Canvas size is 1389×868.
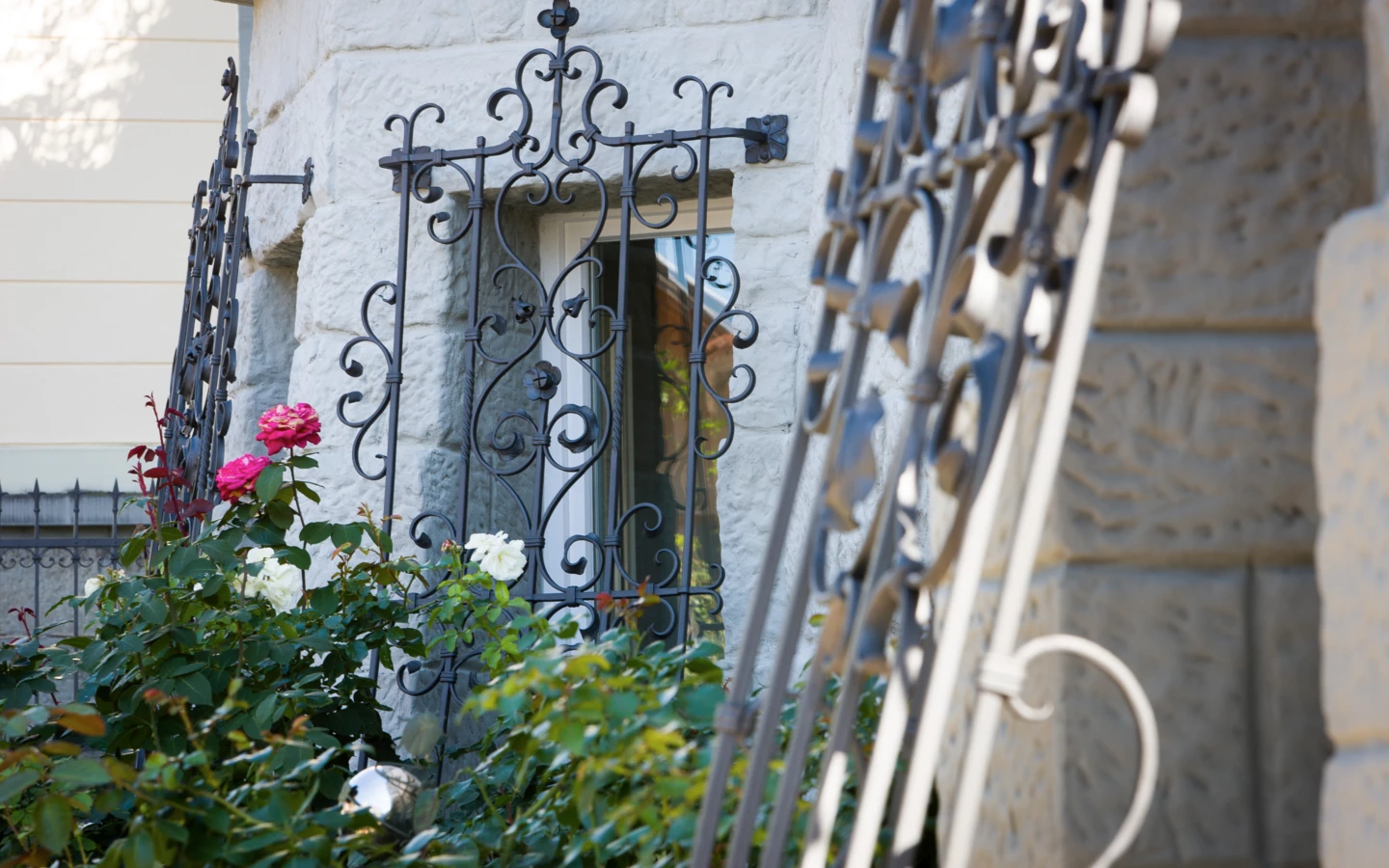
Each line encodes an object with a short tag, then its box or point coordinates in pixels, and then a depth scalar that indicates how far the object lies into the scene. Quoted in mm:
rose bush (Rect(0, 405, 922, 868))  2795
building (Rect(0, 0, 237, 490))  12367
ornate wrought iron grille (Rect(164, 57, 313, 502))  7387
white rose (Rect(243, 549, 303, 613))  4984
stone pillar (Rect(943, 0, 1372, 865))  2260
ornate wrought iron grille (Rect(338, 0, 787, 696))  5848
